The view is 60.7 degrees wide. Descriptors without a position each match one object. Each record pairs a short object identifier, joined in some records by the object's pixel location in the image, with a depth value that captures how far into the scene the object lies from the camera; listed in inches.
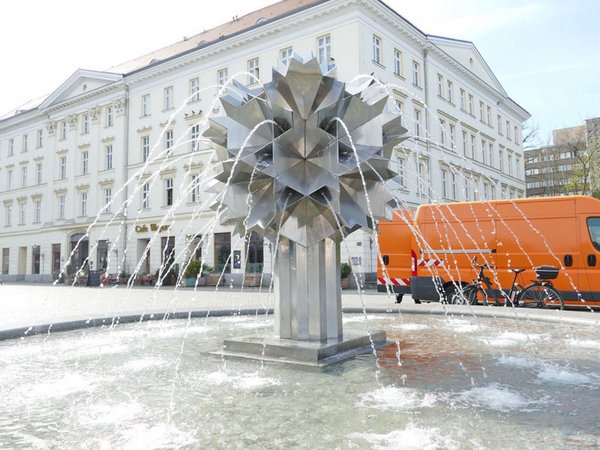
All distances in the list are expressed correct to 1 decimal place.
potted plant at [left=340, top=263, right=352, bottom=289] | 978.1
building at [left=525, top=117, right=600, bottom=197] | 1480.1
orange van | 489.4
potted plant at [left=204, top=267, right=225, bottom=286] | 1187.9
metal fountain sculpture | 208.2
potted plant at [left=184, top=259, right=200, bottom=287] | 1180.3
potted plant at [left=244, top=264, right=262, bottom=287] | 1104.8
